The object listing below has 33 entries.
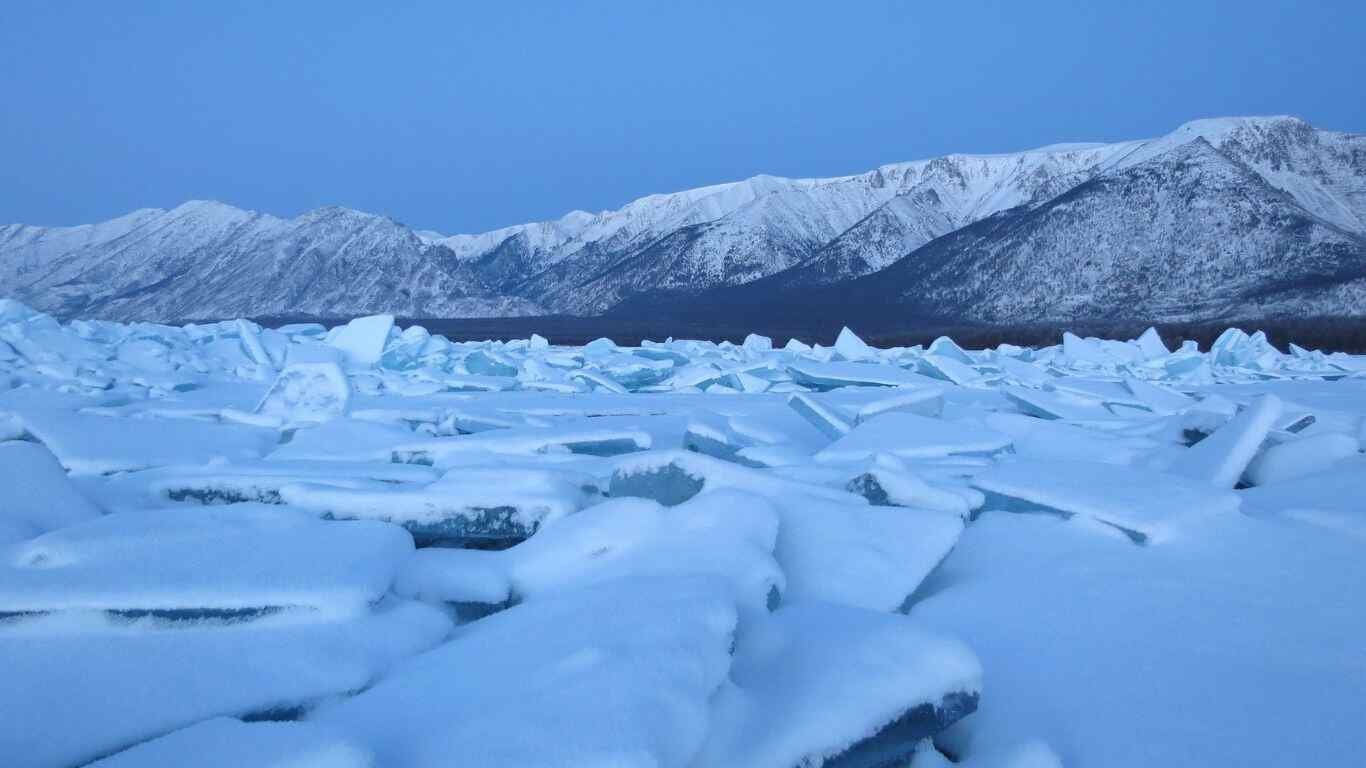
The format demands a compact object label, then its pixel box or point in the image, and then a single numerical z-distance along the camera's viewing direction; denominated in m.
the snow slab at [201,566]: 1.49
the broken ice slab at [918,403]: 3.94
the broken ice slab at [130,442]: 2.98
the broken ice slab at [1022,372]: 7.21
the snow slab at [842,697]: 1.22
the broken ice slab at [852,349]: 8.63
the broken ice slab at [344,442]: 3.32
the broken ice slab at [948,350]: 8.61
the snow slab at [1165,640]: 1.44
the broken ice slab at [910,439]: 3.14
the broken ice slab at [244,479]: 2.54
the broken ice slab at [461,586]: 1.78
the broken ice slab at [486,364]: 7.84
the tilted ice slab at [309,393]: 4.28
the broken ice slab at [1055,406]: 4.59
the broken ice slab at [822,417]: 3.72
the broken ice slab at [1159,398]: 4.91
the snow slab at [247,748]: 1.04
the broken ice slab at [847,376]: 6.05
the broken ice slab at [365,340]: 7.48
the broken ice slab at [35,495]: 1.95
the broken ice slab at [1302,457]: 2.85
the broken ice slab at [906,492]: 2.39
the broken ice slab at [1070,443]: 3.46
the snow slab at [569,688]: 1.09
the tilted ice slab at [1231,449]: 2.69
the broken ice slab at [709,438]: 3.22
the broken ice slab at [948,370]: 7.01
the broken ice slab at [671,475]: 2.42
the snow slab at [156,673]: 1.21
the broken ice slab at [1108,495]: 2.19
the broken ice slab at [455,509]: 2.22
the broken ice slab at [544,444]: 3.32
